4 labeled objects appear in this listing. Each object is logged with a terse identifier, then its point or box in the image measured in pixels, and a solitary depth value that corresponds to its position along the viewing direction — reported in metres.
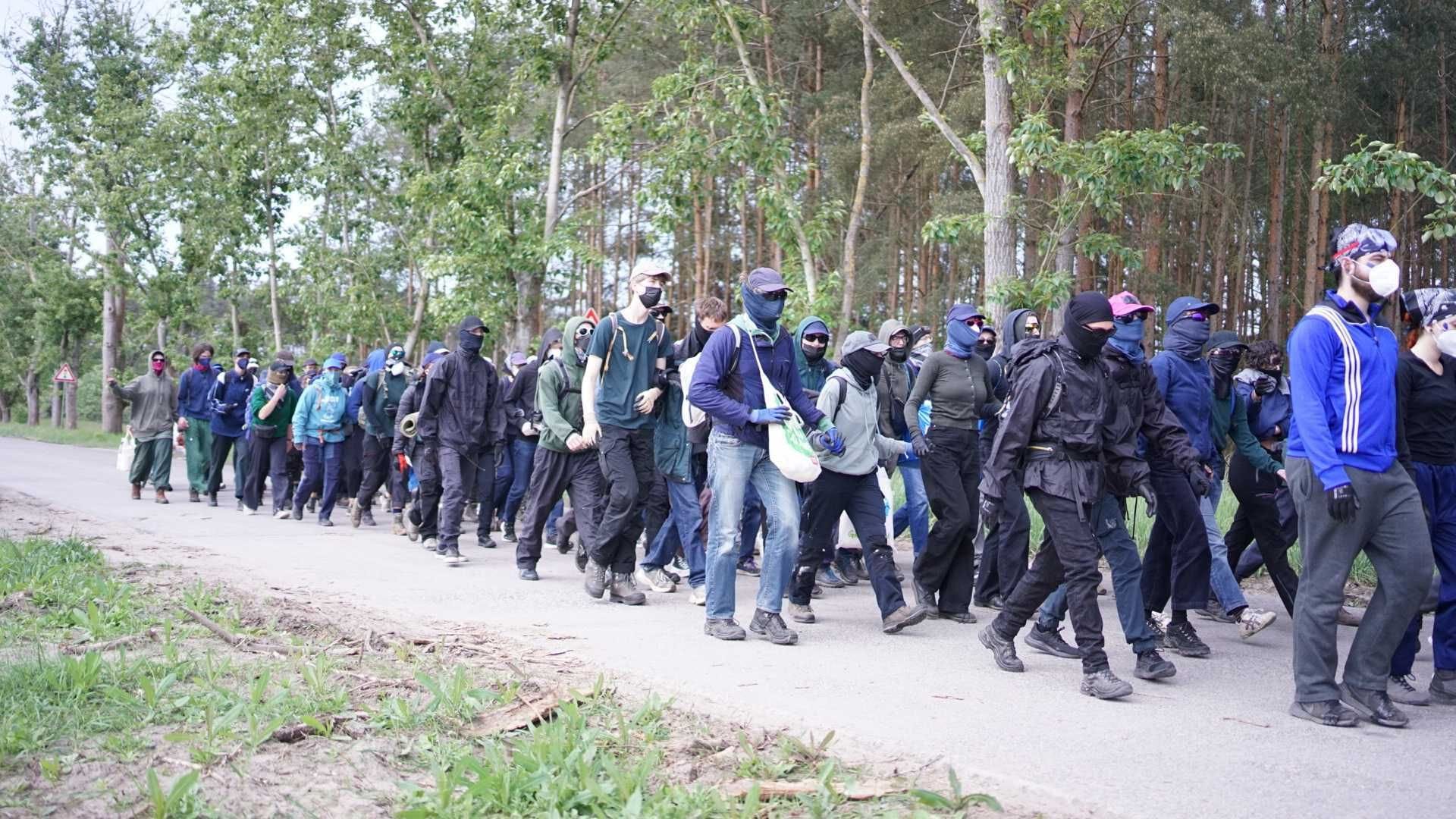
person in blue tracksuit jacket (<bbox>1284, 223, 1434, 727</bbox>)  5.91
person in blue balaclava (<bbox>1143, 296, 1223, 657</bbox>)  7.70
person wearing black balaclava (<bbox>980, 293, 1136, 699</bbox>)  6.50
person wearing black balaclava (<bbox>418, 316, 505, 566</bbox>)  11.32
